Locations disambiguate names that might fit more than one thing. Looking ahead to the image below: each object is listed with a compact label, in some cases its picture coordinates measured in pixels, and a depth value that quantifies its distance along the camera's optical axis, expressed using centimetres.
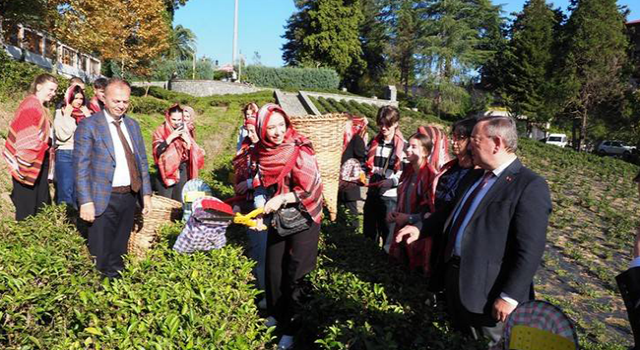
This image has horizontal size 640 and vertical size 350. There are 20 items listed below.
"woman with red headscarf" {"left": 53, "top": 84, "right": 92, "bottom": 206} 526
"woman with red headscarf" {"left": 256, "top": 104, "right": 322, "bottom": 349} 328
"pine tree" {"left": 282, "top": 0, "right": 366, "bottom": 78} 4738
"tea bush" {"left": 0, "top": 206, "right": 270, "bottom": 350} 220
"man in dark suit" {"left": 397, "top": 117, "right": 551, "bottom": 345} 242
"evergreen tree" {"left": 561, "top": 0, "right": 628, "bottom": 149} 3188
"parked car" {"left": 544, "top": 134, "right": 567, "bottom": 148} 3767
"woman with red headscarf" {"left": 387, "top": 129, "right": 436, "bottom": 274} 362
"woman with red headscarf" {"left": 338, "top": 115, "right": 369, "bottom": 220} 584
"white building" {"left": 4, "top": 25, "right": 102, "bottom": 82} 1931
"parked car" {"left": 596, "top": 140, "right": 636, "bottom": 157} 3394
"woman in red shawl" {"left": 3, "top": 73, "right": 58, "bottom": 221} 460
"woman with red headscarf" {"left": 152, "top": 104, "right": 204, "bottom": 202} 564
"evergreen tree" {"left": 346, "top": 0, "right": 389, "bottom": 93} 5184
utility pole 3788
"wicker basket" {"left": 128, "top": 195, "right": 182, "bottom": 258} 445
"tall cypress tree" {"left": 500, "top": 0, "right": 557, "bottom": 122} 3659
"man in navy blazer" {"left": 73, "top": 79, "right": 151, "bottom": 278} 376
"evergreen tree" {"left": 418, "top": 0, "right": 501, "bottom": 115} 4378
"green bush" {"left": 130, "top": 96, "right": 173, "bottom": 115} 1795
